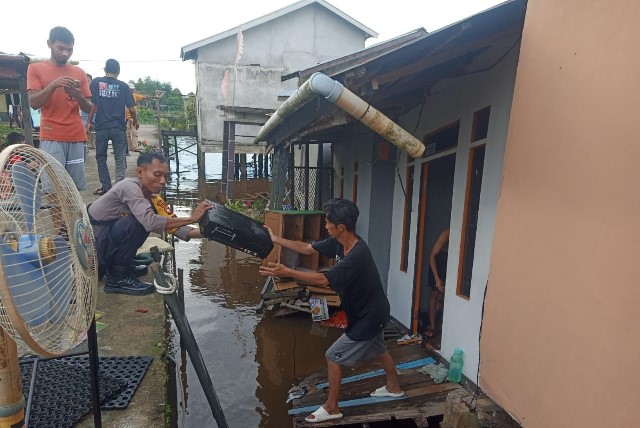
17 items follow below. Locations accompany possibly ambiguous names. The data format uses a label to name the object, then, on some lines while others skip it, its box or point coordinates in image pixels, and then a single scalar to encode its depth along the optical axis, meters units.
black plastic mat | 2.68
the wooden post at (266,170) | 20.06
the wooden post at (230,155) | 13.61
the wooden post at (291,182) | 10.42
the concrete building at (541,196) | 2.25
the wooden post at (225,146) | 13.89
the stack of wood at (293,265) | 7.12
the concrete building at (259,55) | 17.86
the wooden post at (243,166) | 19.86
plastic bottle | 4.44
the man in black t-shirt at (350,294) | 3.53
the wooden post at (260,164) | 22.23
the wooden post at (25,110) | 3.89
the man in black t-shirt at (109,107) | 6.16
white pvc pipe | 3.24
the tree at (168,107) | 28.65
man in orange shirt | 4.27
